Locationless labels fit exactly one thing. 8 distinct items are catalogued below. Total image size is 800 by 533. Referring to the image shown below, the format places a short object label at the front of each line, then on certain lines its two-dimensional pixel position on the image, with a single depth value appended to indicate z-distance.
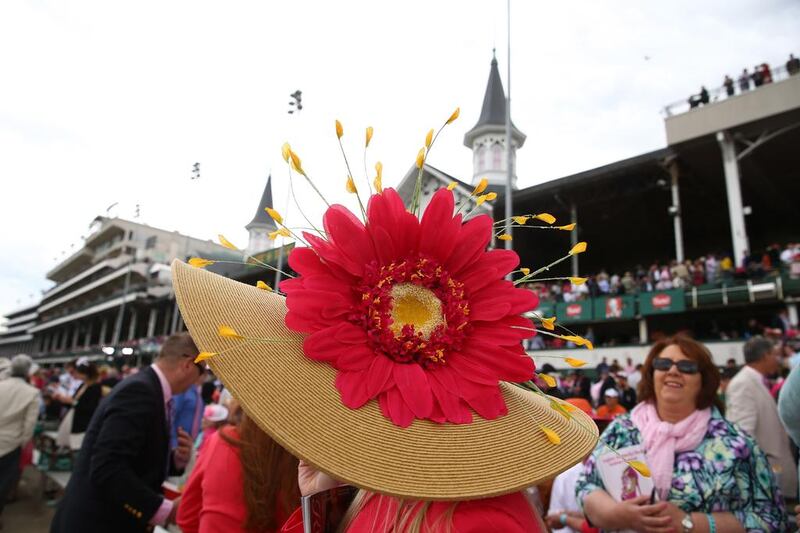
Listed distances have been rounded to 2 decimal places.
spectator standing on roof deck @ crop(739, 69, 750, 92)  16.53
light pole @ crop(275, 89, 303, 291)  19.56
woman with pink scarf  2.10
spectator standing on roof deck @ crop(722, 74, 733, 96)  16.89
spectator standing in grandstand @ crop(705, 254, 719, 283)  16.91
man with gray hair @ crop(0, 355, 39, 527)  4.79
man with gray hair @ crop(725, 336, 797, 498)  3.66
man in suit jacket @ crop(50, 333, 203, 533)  2.31
